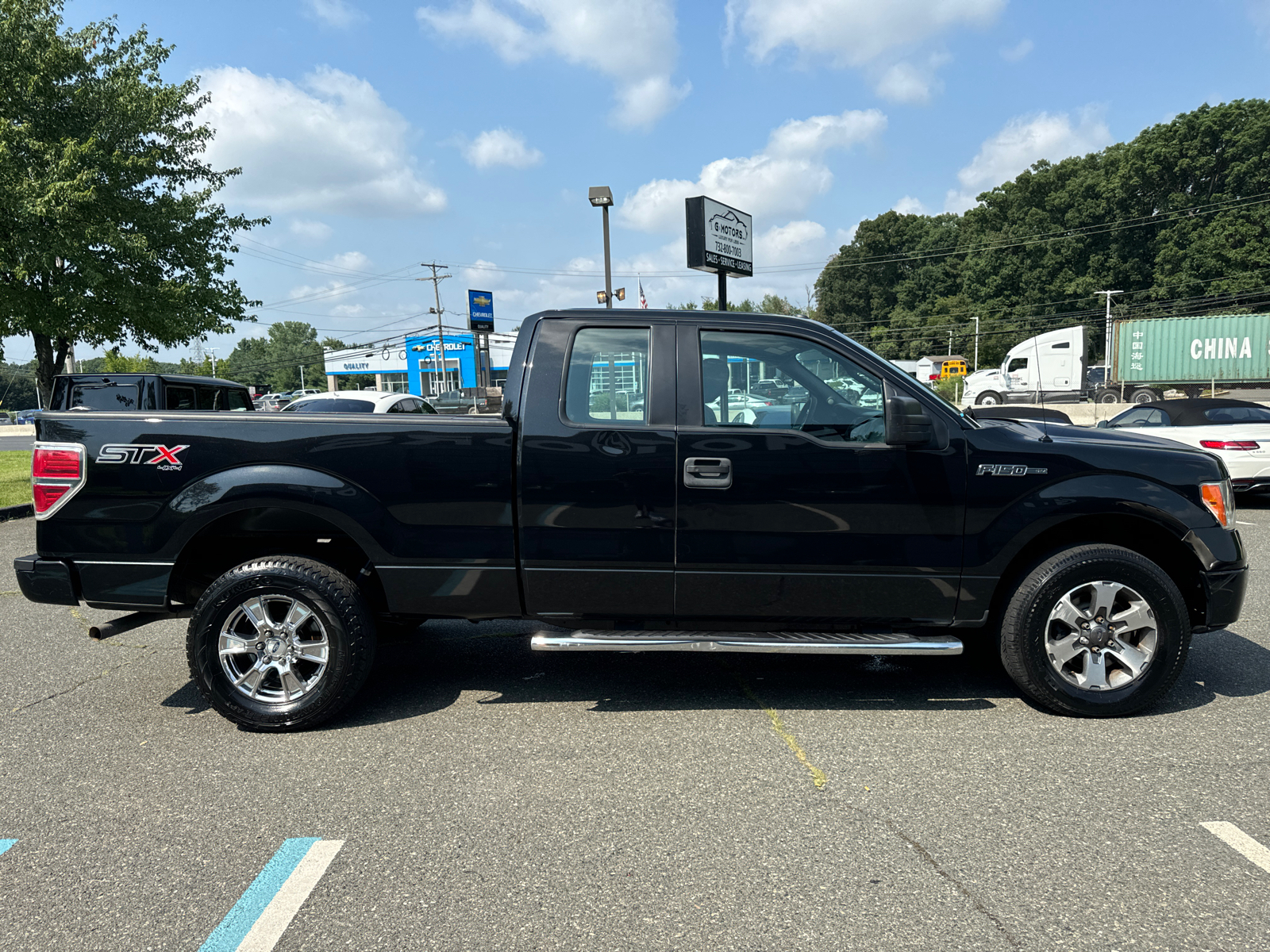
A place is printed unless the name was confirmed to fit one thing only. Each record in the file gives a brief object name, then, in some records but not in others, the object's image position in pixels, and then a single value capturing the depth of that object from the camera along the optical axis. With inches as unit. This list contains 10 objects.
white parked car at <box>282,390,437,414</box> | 514.3
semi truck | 1317.7
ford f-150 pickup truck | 148.3
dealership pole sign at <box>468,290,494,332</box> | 1121.4
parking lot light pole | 724.7
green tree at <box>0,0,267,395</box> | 475.5
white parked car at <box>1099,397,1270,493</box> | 390.9
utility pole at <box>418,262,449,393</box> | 2332.7
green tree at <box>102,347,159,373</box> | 1743.6
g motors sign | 679.1
